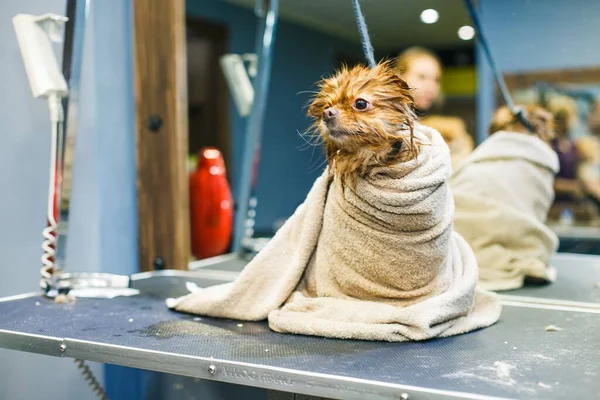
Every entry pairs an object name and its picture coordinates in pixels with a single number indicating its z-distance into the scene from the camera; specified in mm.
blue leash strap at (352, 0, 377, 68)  1270
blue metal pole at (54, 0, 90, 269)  1596
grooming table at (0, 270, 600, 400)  908
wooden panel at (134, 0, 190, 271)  1905
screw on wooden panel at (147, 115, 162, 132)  1922
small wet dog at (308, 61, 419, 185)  1084
